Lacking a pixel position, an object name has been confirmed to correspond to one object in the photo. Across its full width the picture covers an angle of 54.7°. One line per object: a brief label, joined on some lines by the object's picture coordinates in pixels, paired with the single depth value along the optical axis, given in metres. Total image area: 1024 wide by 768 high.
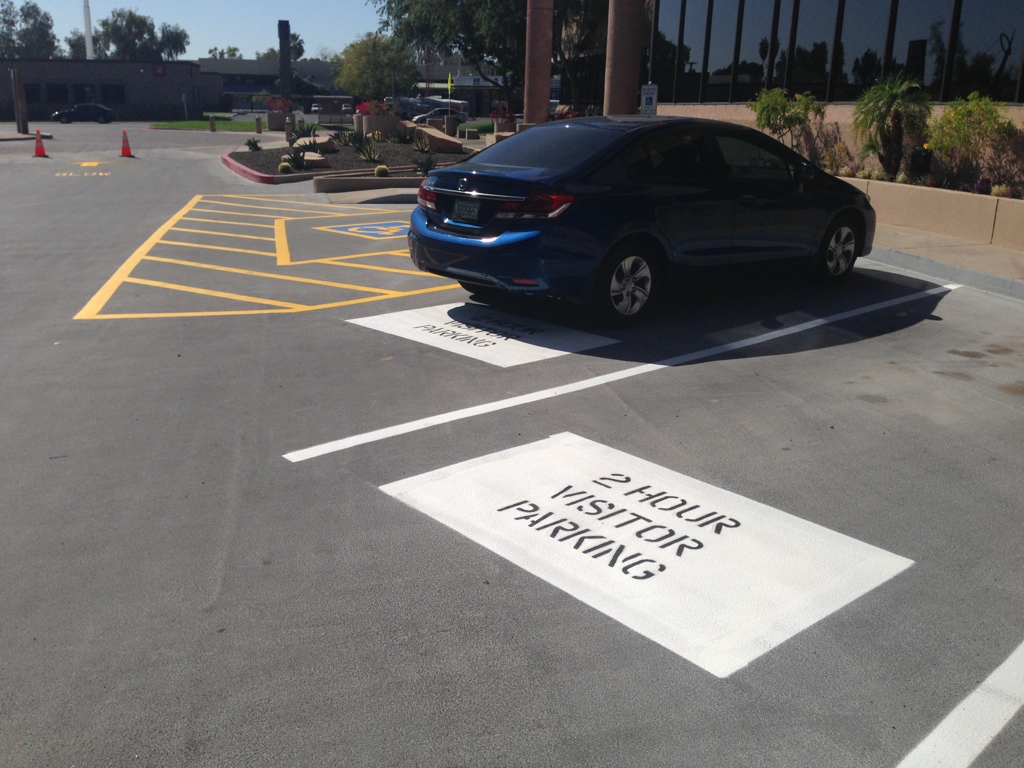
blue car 7.82
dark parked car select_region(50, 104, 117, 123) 66.62
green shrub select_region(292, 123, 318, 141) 32.66
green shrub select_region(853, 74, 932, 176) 15.72
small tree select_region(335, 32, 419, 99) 87.75
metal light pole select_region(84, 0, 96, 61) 103.94
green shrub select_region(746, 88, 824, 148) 18.69
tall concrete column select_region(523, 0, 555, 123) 29.14
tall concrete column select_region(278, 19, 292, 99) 82.31
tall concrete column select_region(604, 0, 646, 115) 24.95
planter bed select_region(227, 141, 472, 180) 25.92
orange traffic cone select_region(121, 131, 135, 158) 33.56
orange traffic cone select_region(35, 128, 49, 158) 33.20
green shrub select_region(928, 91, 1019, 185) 14.36
